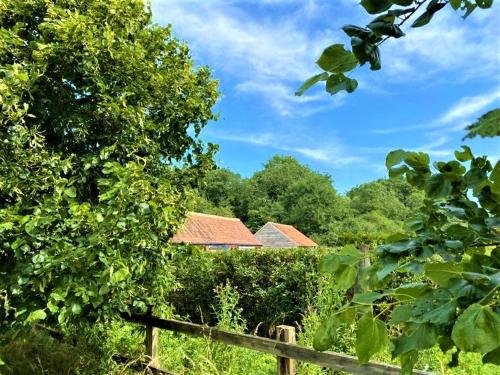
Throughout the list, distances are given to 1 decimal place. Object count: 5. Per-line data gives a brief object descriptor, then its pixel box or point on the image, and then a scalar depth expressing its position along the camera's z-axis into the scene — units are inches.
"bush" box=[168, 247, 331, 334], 305.1
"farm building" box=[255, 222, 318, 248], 1669.5
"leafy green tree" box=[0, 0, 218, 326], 115.0
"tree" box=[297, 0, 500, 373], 21.4
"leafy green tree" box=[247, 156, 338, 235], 2069.4
